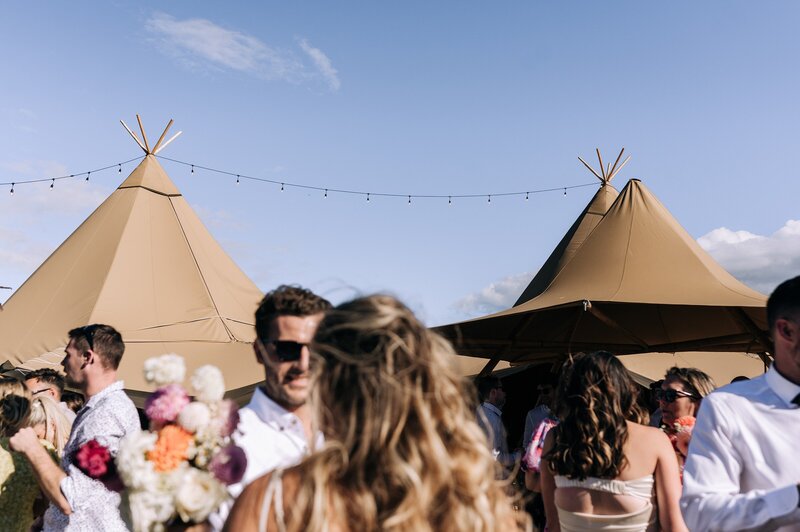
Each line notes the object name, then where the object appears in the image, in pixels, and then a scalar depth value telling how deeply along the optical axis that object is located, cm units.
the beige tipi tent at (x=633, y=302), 629
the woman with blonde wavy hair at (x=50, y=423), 414
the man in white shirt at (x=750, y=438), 223
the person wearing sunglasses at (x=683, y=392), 401
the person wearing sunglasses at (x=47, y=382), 536
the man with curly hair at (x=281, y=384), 207
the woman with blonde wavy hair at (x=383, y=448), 123
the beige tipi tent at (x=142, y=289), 1015
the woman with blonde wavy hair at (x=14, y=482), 369
